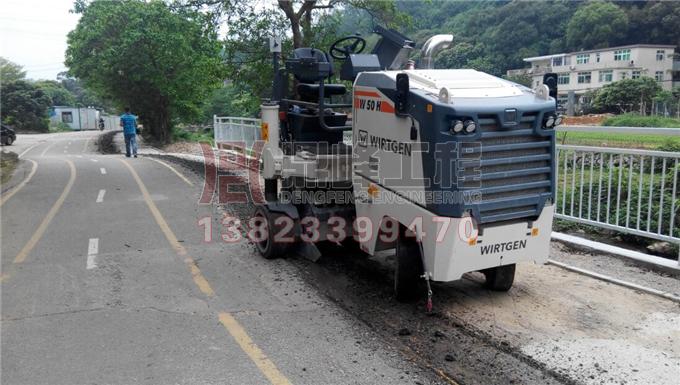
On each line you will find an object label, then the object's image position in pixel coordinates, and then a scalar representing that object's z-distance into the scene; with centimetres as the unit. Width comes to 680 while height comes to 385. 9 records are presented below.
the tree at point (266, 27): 1545
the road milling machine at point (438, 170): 471
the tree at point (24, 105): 6456
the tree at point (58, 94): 10226
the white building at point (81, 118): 8156
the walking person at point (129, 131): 2111
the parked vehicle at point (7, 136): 3859
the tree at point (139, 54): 3416
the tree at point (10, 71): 8756
